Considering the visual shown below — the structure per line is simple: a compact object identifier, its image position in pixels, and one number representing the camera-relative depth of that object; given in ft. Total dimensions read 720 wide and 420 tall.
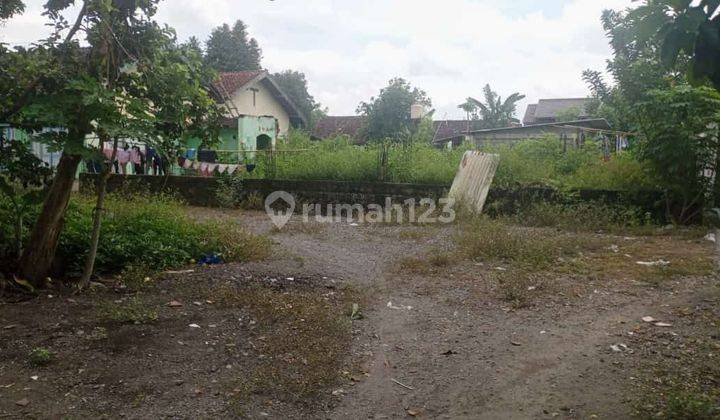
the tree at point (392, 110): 75.25
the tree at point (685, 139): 26.81
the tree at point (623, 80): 32.01
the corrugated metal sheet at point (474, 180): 31.78
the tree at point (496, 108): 84.12
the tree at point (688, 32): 7.44
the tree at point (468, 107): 84.84
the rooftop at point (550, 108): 91.69
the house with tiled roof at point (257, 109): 67.77
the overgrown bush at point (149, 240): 17.97
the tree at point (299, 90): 97.35
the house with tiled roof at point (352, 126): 97.71
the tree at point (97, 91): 13.55
